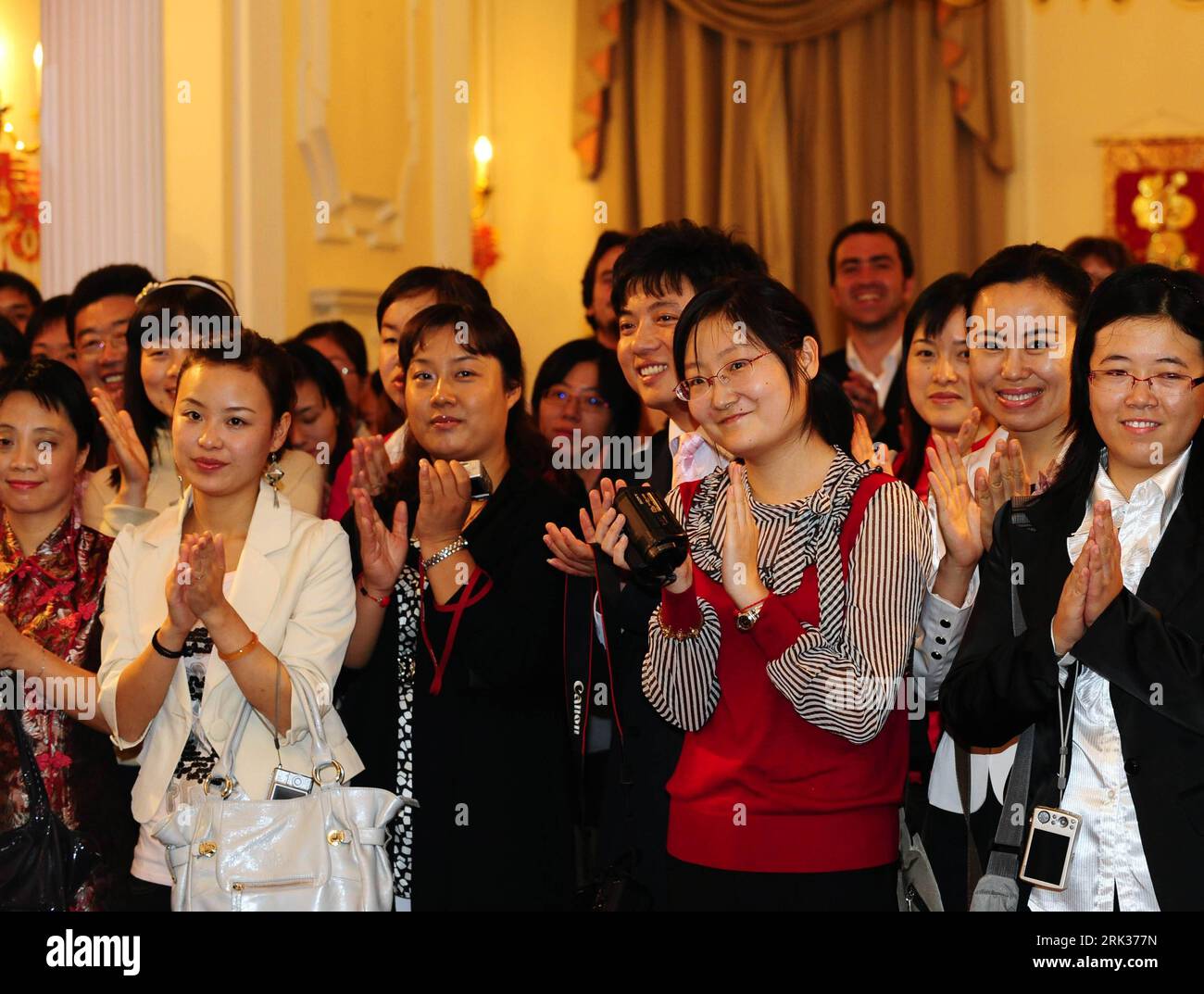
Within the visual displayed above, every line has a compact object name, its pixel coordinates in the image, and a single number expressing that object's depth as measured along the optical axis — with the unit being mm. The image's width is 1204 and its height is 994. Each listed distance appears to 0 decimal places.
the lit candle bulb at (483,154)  7652
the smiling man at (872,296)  4961
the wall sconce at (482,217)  7617
